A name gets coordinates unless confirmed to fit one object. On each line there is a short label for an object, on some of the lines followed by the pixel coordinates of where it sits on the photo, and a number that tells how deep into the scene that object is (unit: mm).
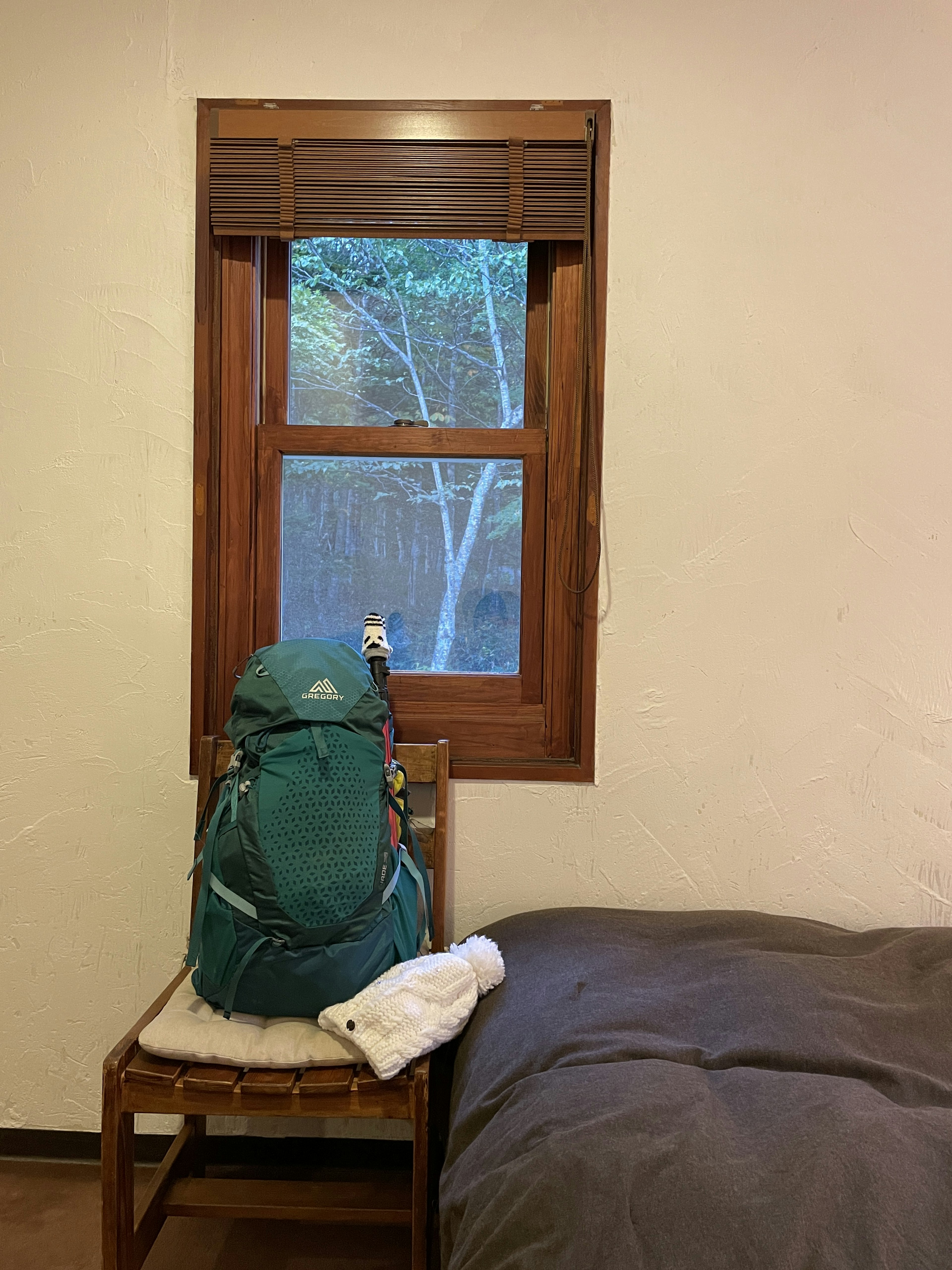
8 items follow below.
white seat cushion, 1241
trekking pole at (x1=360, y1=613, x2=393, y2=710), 1600
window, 1606
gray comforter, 886
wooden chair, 1219
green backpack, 1285
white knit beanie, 1227
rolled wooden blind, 1582
